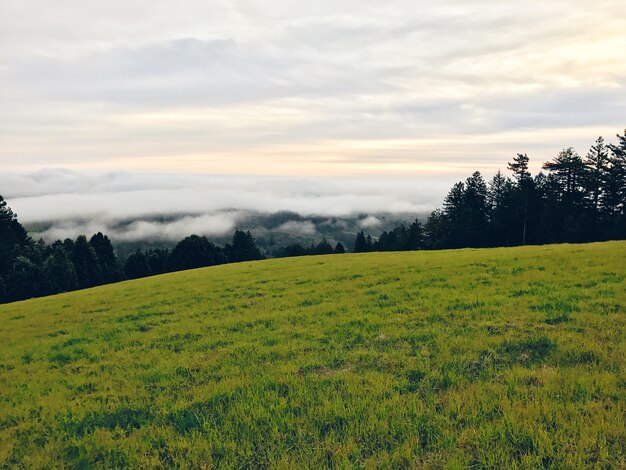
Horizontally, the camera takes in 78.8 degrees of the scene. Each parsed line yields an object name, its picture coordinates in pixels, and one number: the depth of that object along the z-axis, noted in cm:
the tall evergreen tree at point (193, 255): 9444
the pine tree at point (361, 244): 12062
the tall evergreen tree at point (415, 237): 10419
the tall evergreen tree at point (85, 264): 8444
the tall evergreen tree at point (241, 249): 10151
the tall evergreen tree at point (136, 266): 9900
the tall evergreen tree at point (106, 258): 9144
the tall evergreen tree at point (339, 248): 12125
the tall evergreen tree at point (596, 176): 6775
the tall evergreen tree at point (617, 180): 6550
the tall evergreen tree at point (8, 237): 7606
